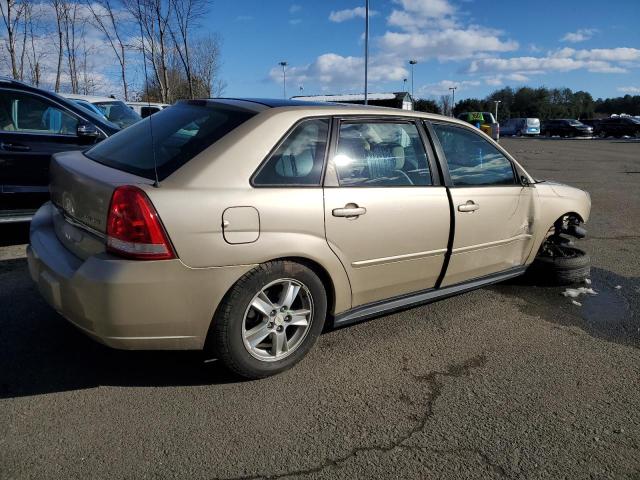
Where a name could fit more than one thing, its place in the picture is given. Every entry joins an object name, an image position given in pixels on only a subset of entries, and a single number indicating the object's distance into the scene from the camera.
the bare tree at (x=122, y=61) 16.19
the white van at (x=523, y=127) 50.06
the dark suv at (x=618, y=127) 41.03
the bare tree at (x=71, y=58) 19.41
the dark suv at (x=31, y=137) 5.48
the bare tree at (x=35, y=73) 19.94
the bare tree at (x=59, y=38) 18.84
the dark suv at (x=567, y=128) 44.47
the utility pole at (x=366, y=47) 25.71
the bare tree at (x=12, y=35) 17.25
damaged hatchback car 2.64
